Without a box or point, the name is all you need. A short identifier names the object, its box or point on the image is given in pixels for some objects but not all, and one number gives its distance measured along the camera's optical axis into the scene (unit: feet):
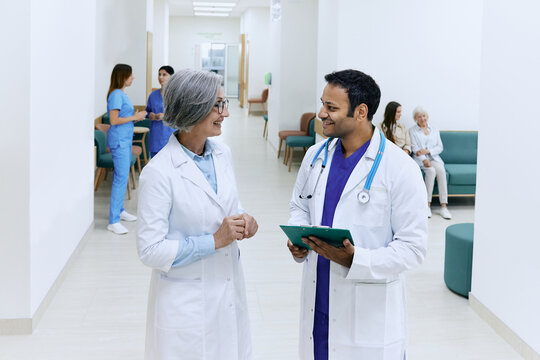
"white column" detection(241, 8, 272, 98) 74.02
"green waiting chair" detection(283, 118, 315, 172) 37.96
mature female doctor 7.59
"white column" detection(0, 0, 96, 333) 13.55
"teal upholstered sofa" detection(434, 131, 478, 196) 29.59
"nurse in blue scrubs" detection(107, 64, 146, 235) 23.04
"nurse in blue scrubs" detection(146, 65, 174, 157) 25.23
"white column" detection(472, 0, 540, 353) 13.29
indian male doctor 7.66
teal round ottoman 16.92
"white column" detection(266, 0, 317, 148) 42.14
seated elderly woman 27.66
